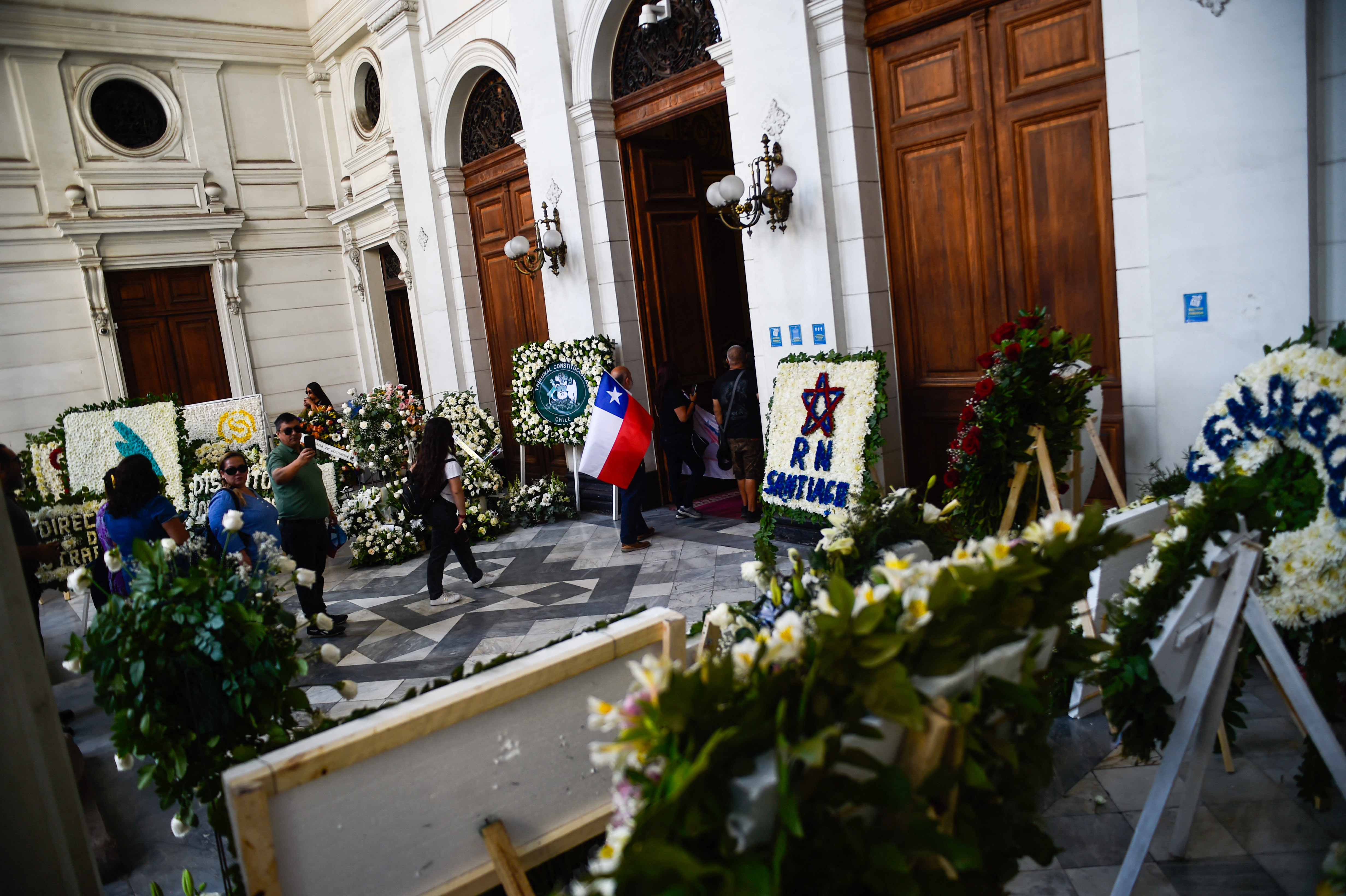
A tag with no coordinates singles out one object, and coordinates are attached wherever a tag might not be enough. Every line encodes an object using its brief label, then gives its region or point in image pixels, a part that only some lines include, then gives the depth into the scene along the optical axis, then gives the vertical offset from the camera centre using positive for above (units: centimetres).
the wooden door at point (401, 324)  1234 +62
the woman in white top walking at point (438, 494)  567 -88
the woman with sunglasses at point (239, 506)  477 -68
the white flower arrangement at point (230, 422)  874 -36
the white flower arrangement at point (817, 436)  527 -77
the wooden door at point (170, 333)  1152 +83
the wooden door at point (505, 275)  898 +89
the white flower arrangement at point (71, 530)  693 -100
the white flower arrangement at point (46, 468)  786 -54
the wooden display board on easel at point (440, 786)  180 -96
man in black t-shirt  675 -72
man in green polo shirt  545 -80
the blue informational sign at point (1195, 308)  401 -18
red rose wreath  380 -53
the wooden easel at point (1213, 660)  215 -101
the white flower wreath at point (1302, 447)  265 -61
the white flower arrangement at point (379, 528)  739 -141
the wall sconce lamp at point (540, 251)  790 +94
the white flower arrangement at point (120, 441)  780 -38
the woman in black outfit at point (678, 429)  736 -83
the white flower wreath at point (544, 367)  773 -24
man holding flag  665 -80
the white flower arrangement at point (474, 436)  826 -82
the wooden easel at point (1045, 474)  369 -83
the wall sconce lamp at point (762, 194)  582 +89
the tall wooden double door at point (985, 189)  461 +61
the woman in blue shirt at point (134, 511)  454 -60
